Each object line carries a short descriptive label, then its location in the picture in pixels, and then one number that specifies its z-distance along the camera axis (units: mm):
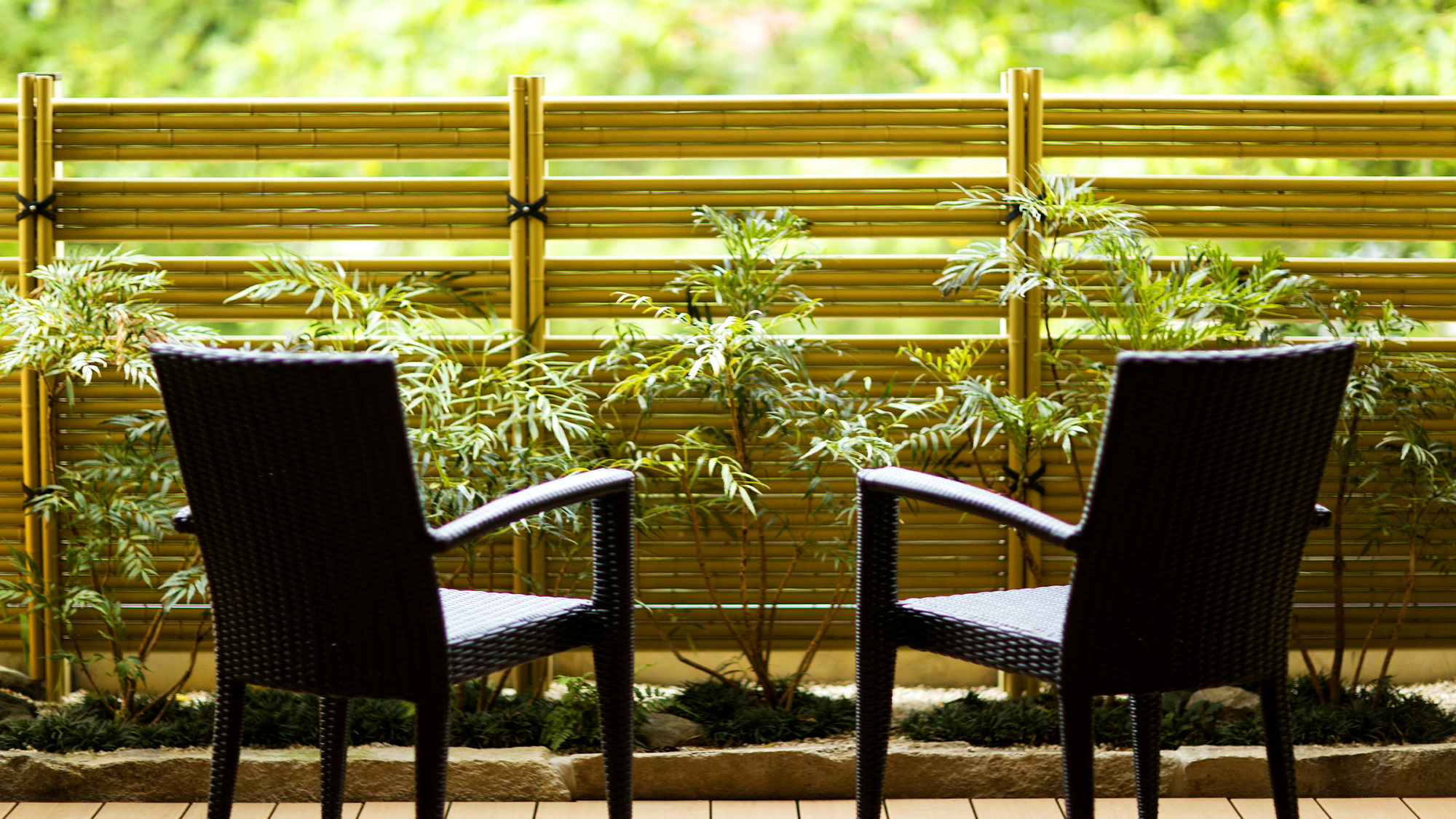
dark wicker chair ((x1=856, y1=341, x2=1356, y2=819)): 8283
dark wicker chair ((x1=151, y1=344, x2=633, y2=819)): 8280
